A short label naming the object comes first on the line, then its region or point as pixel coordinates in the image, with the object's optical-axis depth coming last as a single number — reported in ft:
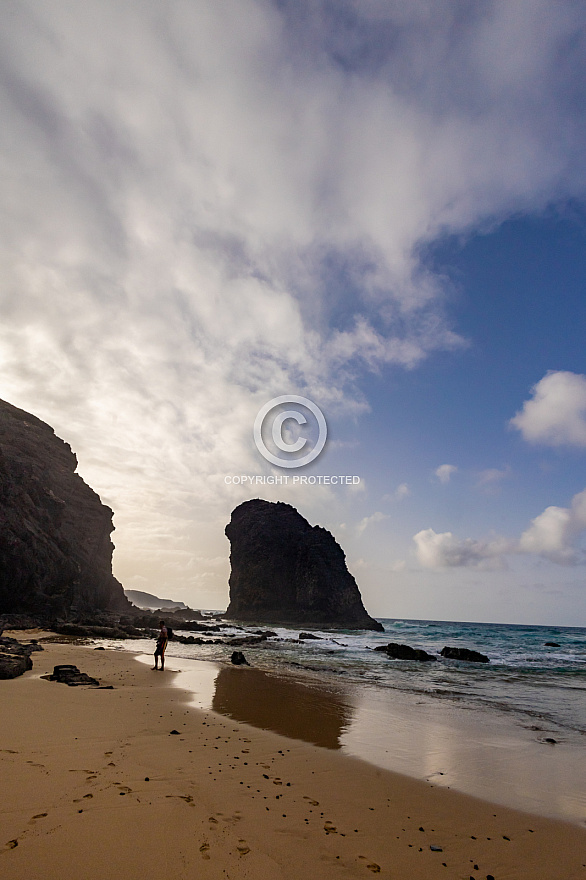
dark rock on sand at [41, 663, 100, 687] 42.19
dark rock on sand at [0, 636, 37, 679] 41.86
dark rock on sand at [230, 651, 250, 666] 78.42
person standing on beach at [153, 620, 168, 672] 62.28
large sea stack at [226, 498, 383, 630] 318.04
